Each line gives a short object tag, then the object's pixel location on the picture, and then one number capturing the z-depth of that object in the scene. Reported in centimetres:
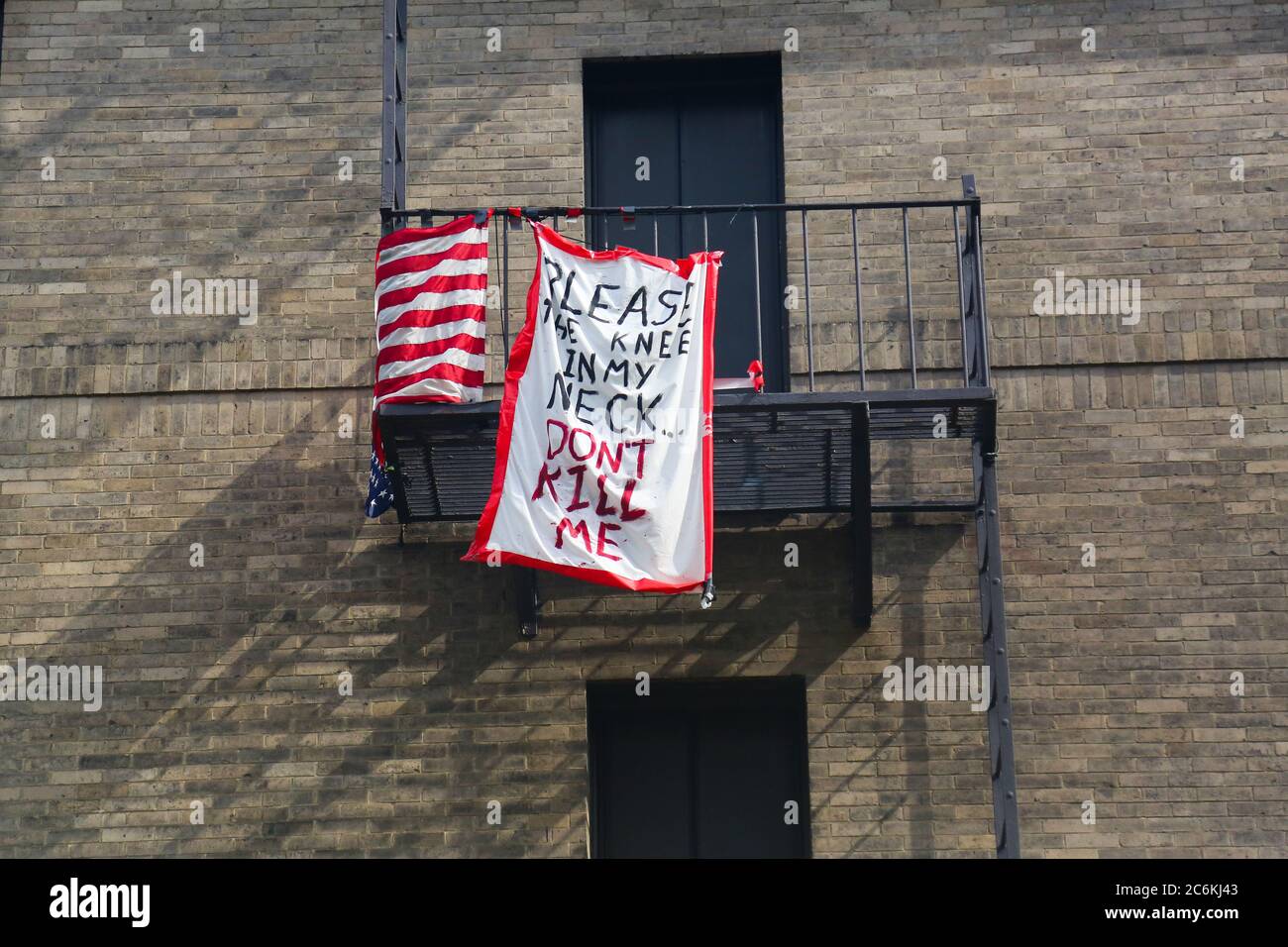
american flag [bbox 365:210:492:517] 915
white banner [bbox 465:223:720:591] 877
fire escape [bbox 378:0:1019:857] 911
